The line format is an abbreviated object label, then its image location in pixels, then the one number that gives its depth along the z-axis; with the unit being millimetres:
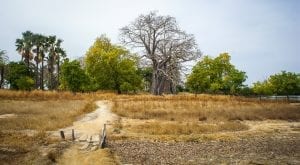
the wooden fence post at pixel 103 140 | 10723
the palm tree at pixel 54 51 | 41484
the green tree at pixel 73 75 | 32635
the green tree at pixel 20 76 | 38321
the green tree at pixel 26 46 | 41465
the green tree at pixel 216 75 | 39747
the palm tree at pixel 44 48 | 41246
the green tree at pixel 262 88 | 43842
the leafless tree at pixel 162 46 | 33128
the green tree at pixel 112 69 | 36182
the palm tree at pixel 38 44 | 40917
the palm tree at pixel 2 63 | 43626
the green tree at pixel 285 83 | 41908
